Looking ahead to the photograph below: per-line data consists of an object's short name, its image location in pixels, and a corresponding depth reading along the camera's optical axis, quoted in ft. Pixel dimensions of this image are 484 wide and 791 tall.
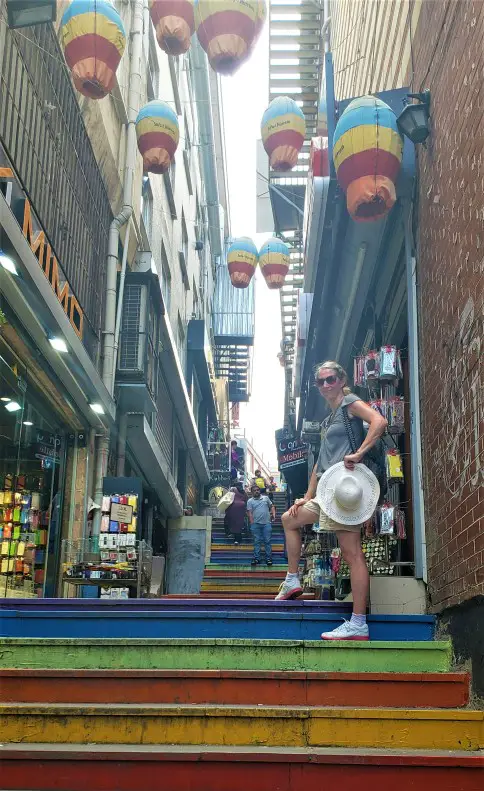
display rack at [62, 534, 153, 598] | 32.35
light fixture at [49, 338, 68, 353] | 30.15
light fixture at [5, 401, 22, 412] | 28.99
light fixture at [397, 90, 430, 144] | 20.56
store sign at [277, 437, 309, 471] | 64.39
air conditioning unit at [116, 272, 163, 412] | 43.98
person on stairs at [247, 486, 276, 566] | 49.08
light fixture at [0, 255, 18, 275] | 24.27
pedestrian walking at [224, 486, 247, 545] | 58.65
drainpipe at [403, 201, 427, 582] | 19.10
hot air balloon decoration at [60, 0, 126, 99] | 27.81
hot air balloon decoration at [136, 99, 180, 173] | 37.58
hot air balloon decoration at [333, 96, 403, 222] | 22.17
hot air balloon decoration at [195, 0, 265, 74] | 27.48
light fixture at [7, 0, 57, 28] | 25.23
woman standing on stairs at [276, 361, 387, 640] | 16.21
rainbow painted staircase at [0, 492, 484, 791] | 11.15
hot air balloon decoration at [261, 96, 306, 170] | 38.37
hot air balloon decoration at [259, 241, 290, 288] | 54.75
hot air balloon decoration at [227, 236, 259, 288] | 55.57
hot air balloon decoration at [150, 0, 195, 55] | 29.66
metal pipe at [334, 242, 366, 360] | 31.09
